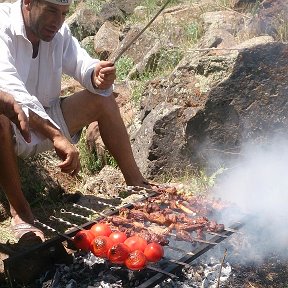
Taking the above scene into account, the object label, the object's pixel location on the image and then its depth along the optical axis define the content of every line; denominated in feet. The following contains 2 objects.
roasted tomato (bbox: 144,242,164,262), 11.41
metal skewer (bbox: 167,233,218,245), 11.83
